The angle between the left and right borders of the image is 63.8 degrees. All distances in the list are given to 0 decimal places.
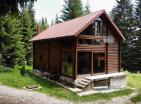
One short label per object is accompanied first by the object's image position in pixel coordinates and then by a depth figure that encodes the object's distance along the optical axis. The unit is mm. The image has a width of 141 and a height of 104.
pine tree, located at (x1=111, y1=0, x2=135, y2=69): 19334
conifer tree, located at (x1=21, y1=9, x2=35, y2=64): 18589
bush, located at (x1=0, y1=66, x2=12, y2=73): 11589
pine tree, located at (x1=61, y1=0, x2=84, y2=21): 20273
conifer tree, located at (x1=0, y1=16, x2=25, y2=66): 11851
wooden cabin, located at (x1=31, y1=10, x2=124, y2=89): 9633
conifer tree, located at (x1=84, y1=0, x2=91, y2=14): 28498
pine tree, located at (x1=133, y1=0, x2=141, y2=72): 19052
